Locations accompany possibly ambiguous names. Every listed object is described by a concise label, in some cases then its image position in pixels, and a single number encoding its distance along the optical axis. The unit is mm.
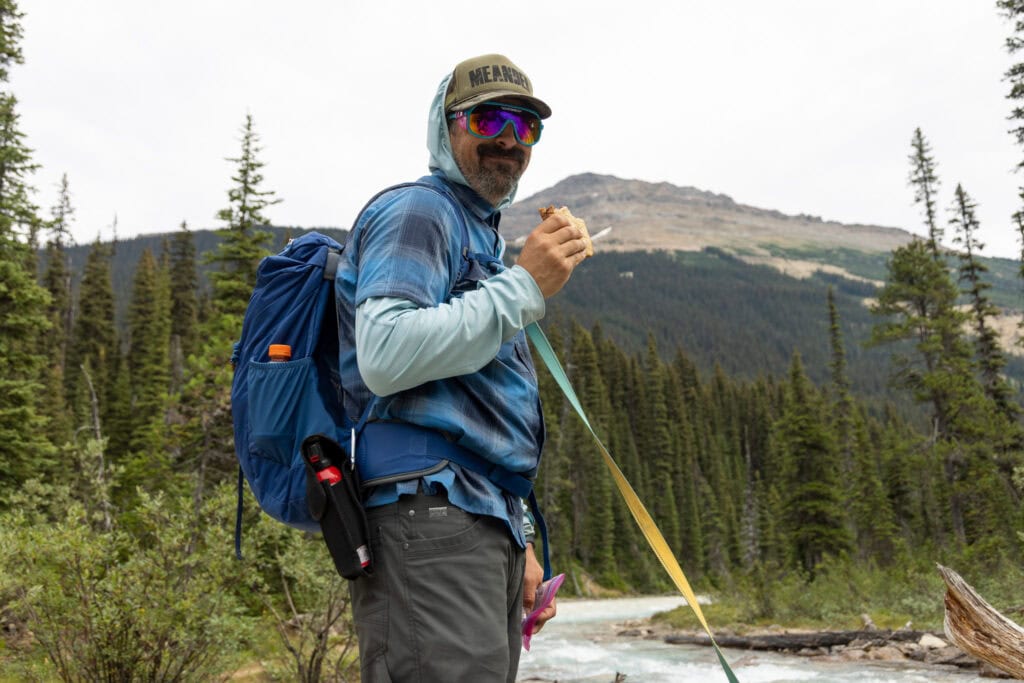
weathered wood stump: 4047
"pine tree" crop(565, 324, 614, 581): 69625
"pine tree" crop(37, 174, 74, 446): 46281
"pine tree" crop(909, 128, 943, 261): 34906
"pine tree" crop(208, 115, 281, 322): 22125
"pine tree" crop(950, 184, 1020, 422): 30525
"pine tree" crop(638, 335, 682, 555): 81250
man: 1848
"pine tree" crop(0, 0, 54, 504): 17625
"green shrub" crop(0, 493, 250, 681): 5895
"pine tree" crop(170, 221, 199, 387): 69188
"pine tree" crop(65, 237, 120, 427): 62450
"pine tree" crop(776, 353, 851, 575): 43062
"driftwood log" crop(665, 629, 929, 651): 13430
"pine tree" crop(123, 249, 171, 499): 53125
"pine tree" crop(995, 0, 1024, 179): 22359
